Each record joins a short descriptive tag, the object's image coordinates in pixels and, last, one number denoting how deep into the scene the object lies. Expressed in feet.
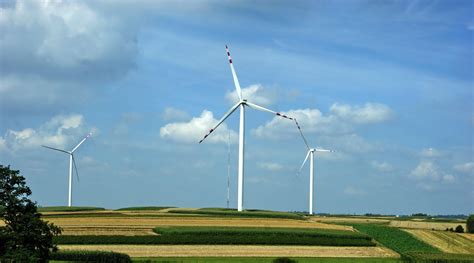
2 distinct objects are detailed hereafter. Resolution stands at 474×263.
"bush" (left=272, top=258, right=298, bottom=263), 220.25
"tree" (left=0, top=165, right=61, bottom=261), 187.01
